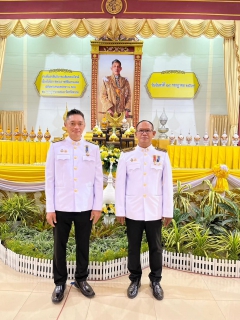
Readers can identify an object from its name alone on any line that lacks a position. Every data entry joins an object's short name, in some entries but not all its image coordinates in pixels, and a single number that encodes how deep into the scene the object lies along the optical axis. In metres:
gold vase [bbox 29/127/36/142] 5.87
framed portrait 7.53
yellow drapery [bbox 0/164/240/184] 4.71
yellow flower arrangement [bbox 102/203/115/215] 3.62
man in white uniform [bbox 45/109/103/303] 2.35
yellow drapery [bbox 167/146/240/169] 5.36
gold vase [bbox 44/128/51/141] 6.01
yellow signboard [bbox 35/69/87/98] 8.09
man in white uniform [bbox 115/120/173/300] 2.43
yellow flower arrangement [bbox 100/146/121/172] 3.65
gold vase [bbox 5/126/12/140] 6.07
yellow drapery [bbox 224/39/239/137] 6.98
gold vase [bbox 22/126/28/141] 6.04
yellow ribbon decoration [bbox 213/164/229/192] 4.64
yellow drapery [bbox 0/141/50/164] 5.61
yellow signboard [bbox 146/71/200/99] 7.92
